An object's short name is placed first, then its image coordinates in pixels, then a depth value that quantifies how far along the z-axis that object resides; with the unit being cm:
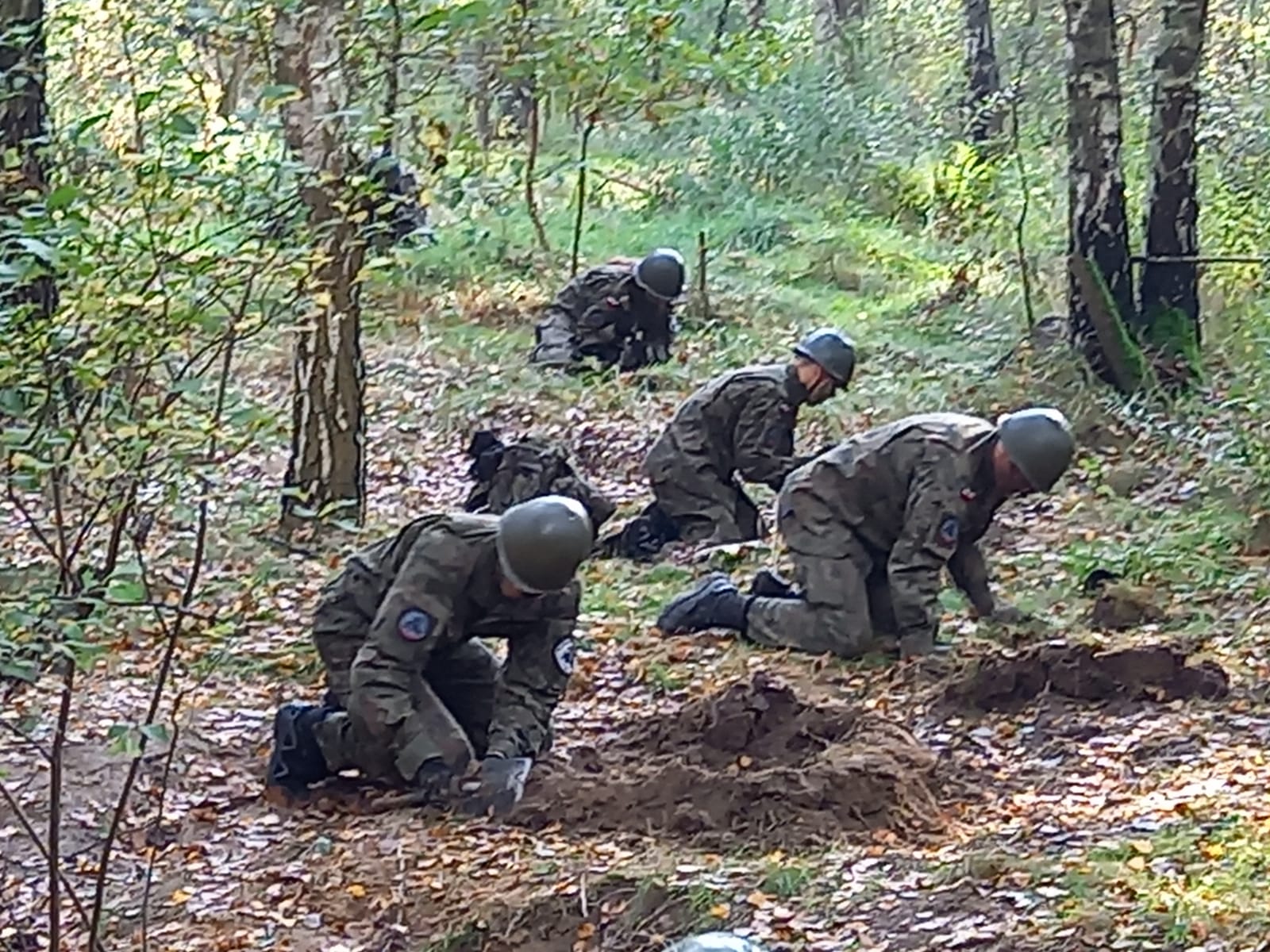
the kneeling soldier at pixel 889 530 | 805
